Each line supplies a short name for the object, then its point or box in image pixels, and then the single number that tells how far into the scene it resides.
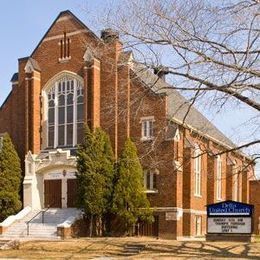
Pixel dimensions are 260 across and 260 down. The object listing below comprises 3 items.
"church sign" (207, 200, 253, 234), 27.83
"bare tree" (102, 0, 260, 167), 18.38
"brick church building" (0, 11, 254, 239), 33.62
